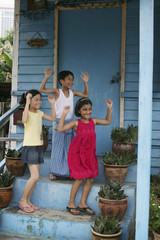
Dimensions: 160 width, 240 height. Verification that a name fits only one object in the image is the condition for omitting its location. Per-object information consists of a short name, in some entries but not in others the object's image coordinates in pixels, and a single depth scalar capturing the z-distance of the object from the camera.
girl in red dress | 3.41
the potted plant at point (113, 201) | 3.03
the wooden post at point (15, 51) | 5.38
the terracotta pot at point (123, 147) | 4.17
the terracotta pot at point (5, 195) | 3.50
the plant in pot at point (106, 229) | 2.72
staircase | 3.15
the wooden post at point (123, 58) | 4.97
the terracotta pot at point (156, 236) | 2.97
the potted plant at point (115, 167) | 3.54
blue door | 5.07
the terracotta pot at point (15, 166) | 3.93
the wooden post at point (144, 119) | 2.48
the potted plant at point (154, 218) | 3.02
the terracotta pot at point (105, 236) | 2.70
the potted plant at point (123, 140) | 4.18
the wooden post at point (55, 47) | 5.19
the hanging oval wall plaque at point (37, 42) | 5.21
